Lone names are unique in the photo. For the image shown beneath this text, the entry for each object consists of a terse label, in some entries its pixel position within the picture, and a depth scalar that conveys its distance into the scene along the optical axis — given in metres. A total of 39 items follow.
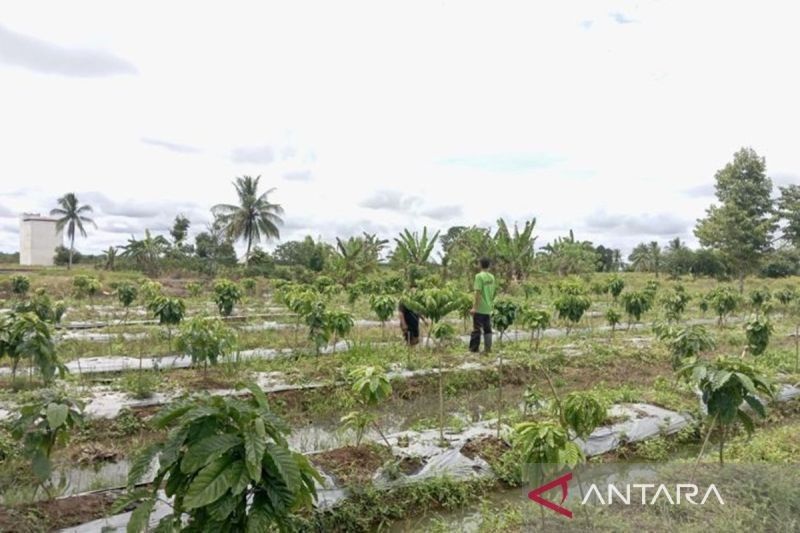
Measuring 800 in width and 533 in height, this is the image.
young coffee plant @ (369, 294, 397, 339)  8.91
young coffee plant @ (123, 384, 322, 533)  2.00
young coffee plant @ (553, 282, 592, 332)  9.98
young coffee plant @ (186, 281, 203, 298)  18.28
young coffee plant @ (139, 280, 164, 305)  12.32
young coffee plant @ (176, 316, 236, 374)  5.83
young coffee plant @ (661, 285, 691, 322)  11.92
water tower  48.47
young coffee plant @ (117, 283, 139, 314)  11.05
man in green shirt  8.24
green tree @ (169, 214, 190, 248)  38.88
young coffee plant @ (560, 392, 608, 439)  2.90
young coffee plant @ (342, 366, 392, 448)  3.78
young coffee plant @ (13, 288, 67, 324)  6.79
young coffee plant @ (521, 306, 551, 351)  8.35
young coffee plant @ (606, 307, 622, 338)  10.25
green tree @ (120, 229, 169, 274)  31.34
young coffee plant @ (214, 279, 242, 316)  11.31
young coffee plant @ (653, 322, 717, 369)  5.86
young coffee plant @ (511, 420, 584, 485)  2.65
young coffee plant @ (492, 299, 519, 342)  7.93
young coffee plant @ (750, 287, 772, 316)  14.11
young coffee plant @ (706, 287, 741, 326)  12.25
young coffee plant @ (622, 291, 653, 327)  11.06
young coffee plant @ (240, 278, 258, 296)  19.14
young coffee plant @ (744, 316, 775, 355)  7.17
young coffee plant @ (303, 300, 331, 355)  7.23
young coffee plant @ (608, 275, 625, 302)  14.89
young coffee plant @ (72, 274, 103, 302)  14.03
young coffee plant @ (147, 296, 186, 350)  7.50
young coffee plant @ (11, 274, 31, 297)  15.95
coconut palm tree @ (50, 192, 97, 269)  41.03
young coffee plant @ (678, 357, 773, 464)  3.04
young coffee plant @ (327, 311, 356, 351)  7.42
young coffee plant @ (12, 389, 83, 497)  3.06
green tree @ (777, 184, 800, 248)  25.70
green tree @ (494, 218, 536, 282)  21.66
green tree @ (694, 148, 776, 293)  23.80
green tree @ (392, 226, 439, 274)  20.59
